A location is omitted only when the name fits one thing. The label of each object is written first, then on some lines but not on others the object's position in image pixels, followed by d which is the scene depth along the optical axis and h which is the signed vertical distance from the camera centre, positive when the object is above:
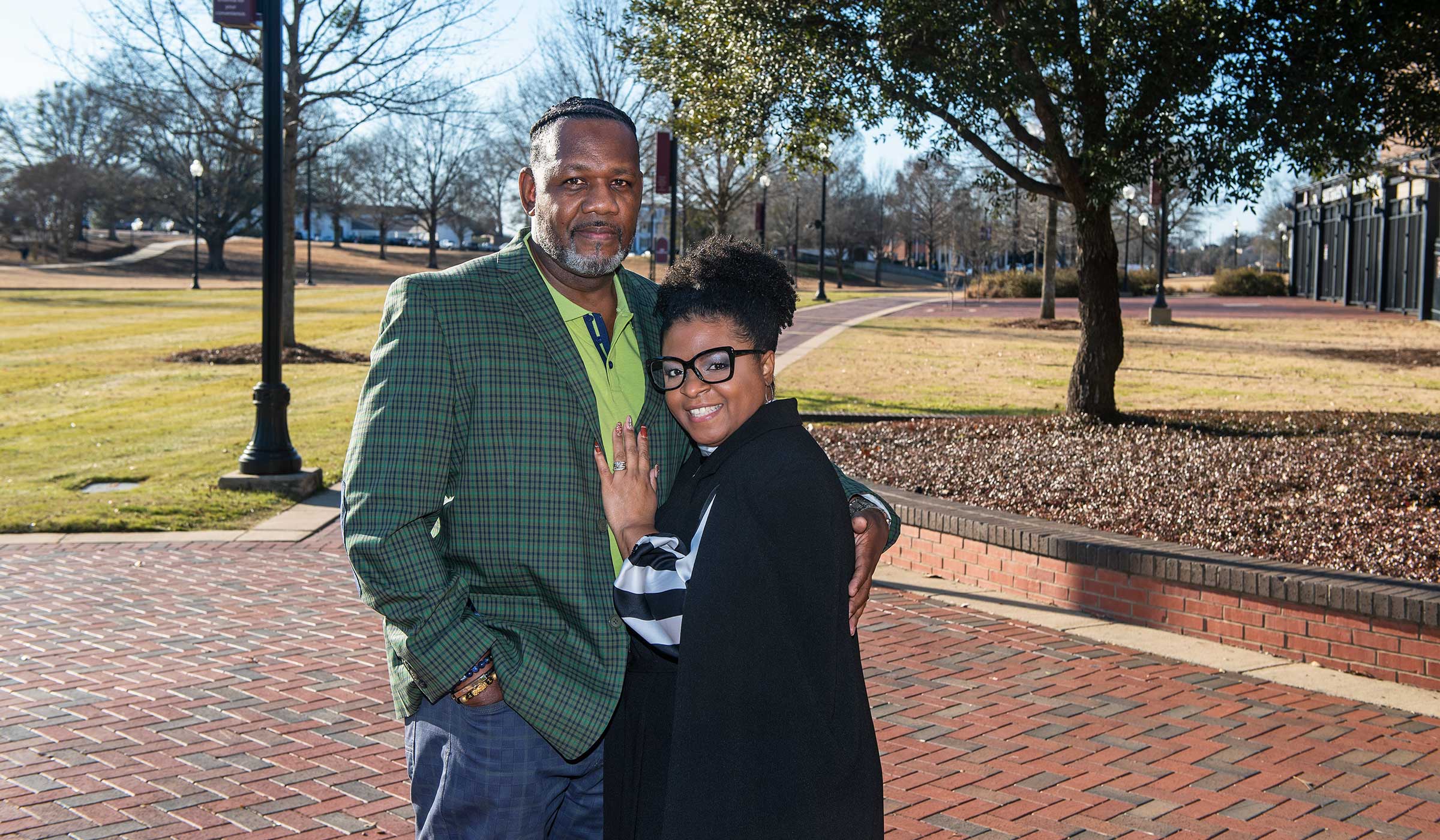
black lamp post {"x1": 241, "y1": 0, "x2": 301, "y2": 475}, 9.88 -0.04
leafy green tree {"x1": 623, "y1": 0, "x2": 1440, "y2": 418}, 8.72 +1.87
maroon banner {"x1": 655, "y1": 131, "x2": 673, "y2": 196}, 16.14 +2.06
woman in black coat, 1.95 -0.53
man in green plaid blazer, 2.18 -0.40
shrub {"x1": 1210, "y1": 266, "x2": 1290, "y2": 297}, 51.03 +1.65
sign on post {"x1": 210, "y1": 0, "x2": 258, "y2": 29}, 9.83 +2.34
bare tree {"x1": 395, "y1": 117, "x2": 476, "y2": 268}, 71.75 +8.48
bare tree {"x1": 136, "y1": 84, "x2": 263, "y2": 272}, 65.94 +7.11
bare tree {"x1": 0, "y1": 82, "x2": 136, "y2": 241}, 68.31 +9.41
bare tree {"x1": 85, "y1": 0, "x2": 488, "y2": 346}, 18.53 +3.72
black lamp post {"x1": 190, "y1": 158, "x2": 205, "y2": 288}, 44.06 +4.83
